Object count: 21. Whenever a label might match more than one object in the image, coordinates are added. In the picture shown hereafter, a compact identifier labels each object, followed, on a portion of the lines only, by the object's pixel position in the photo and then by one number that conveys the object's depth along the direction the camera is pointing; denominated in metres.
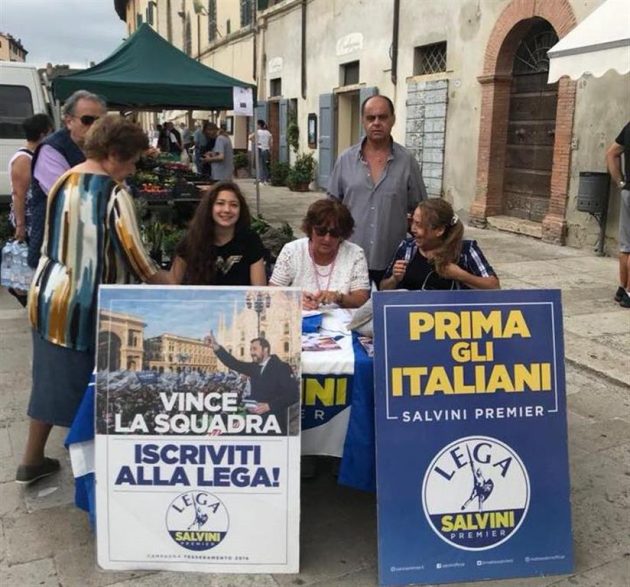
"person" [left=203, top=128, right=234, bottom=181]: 11.72
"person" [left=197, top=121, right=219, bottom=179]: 12.59
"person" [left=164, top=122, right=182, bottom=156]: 16.34
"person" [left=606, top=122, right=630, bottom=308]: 5.83
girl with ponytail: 2.96
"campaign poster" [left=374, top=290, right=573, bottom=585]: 2.33
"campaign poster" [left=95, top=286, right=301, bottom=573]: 2.27
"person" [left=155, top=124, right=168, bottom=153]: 16.19
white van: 8.50
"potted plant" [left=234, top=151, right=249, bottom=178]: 20.34
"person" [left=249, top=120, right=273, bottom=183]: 17.94
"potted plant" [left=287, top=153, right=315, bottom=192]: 16.11
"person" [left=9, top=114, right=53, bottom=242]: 4.60
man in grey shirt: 3.75
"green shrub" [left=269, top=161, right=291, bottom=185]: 17.30
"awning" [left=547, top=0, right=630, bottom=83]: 5.73
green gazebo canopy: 7.57
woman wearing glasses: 3.19
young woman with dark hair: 3.12
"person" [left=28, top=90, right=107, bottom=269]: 3.27
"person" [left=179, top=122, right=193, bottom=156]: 18.76
